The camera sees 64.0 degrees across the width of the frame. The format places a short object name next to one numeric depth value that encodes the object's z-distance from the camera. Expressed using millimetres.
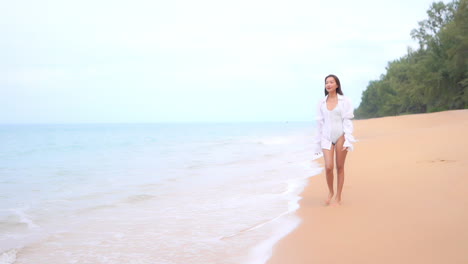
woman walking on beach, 5359
